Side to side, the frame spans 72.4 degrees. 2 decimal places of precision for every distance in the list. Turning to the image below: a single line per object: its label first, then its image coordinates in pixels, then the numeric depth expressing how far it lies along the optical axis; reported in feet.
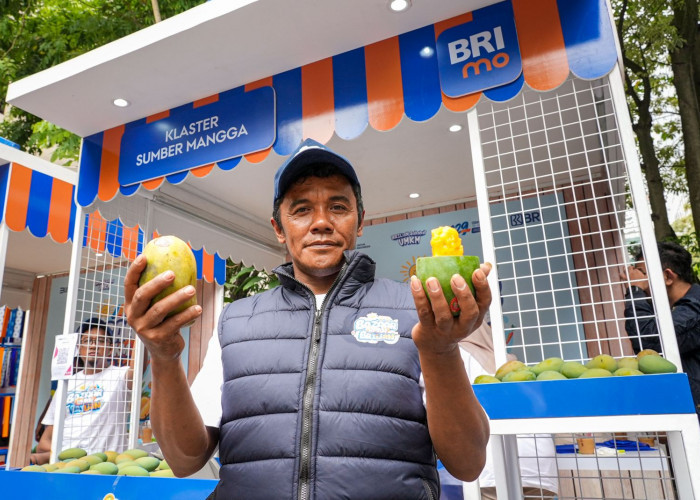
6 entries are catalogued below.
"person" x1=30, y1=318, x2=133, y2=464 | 13.67
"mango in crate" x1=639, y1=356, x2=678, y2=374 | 6.36
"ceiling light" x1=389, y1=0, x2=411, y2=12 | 9.43
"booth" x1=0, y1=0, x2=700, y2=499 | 6.75
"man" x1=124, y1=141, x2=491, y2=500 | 3.55
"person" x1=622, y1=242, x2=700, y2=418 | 10.53
